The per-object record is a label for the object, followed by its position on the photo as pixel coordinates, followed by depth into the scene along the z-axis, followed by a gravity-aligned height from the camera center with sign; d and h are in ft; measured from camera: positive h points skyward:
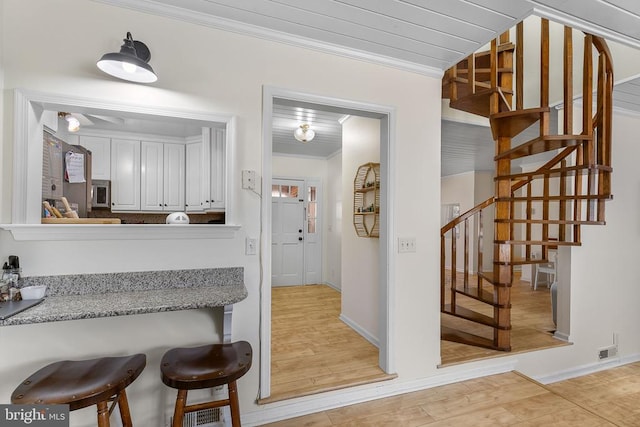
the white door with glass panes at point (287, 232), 17.60 -1.36
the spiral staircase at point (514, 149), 6.68 +1.66
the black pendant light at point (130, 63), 4.32 +2.31
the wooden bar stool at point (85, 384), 3.59 -2.35
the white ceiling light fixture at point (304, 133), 11.87 +3.25
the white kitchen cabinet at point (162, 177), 13.07 +1.51
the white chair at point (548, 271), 16.87 -3.48
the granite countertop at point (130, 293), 4.10 -1.46
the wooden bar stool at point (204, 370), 4.16 -2.42
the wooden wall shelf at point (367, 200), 9.50 +0.40
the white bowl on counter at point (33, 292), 4.51 -1.32
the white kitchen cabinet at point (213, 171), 9.15 +1.36
